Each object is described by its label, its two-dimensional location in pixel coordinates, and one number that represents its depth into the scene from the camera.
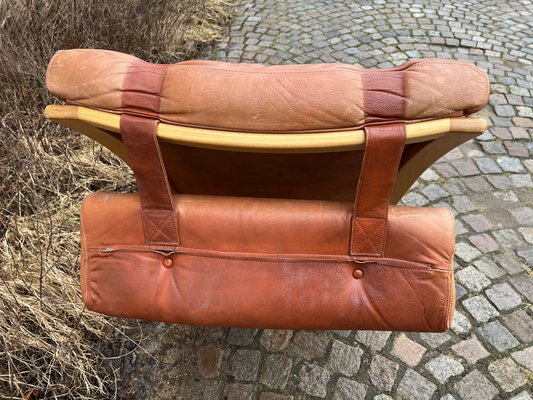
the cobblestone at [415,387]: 1.74
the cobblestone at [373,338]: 1.91
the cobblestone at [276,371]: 1.80
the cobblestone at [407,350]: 1.86
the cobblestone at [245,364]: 1.83
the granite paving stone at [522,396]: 1.72
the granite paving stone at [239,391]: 1.77
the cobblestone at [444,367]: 1.80
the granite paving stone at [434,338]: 1.90
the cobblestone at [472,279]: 2.13
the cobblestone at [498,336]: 1.90
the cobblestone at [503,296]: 2.05
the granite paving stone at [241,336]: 1.94
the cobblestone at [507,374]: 1.76
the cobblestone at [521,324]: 1.93
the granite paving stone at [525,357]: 1.82
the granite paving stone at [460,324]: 1.96
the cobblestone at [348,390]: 1.76
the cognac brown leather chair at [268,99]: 1.01
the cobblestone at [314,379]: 1.78
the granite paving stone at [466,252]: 2.26
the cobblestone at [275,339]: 1.92
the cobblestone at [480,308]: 2.00
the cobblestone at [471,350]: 1.85
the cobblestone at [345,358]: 1.83
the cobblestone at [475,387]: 1.73
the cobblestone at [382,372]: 1.78
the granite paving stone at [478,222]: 2.42
